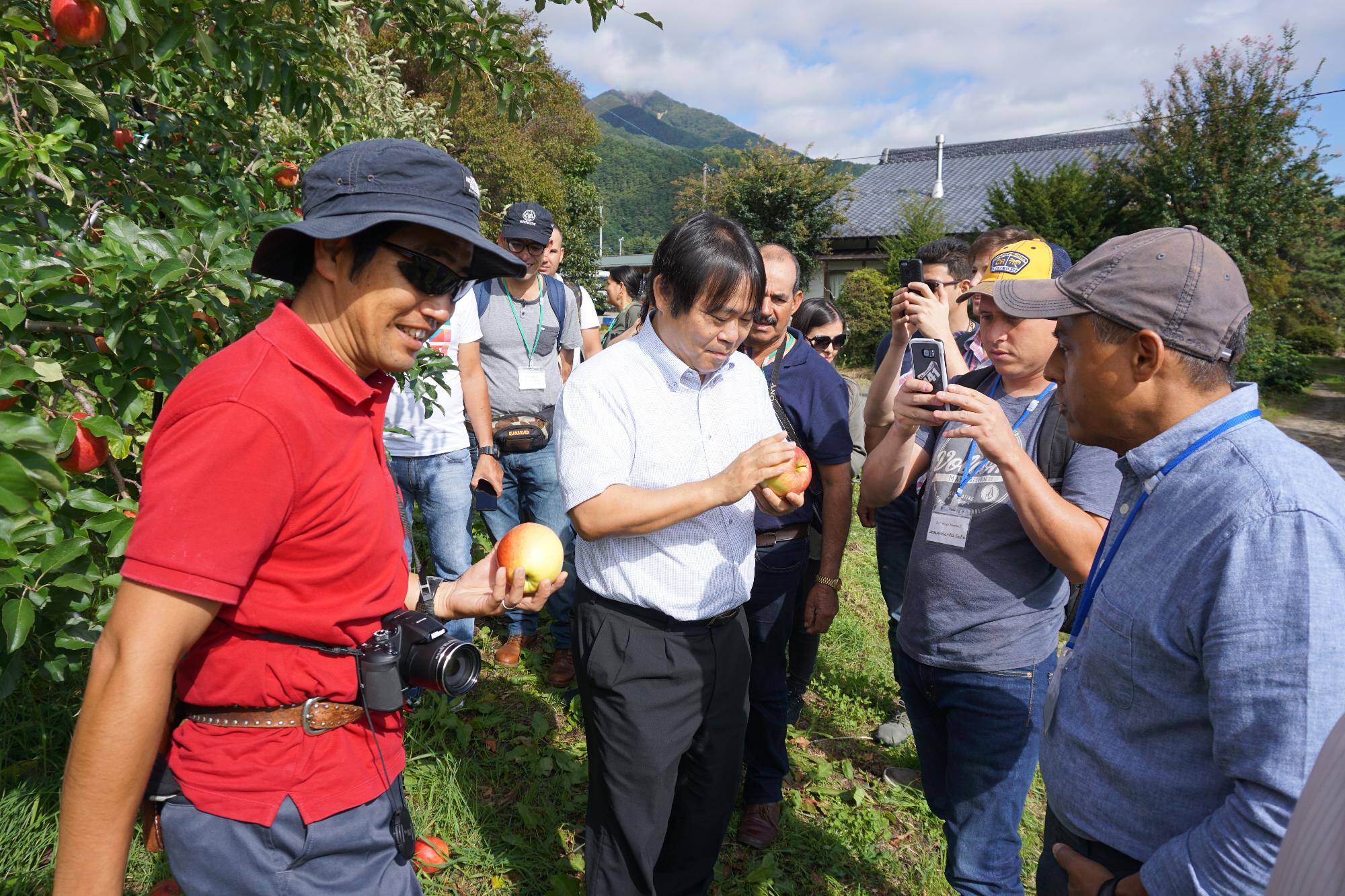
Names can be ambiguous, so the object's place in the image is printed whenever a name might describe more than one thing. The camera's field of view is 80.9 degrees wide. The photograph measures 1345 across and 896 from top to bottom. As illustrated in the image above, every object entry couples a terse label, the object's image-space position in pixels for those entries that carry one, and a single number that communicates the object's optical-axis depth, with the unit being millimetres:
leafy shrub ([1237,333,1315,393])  16969
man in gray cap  1144
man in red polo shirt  1150
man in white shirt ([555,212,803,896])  2016
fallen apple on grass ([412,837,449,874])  2699
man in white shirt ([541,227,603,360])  4902
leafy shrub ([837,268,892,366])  19578
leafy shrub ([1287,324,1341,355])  22172
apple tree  1528
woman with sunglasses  3721
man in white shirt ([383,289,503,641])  3631
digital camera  1429
